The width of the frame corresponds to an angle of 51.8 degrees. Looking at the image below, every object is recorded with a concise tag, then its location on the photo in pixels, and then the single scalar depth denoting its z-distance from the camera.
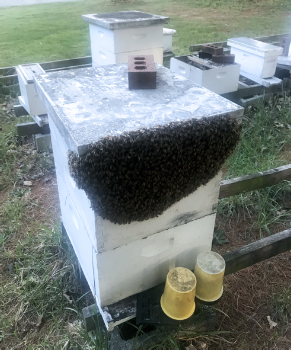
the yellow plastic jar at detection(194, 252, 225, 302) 1.03
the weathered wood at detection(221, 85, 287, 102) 3.11
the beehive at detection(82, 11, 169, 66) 2.60
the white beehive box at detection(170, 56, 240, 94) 2.72
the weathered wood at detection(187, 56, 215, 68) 2.86
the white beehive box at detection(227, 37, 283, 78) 3.10
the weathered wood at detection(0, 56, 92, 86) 3.55
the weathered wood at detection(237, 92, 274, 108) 3.16
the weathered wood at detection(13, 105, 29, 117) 2.82
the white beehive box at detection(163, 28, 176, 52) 3.63
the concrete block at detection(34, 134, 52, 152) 2.76
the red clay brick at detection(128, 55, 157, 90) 1.04
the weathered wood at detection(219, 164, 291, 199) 1.54
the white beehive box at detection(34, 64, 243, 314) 0.85
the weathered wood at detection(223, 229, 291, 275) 1.24
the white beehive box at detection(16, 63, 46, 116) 2.47
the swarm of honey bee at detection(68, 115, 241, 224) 0.75
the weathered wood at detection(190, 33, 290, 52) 4.38
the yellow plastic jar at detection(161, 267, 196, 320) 0.97
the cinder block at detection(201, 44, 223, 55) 2.94
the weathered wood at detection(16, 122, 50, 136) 2.65
